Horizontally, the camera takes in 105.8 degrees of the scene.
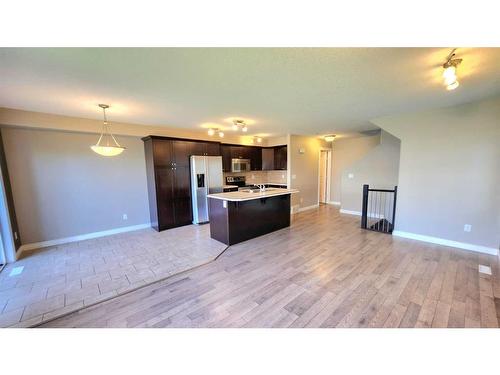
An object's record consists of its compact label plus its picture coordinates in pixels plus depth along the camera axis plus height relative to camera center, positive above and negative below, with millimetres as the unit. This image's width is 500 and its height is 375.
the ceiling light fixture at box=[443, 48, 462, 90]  1762 +918
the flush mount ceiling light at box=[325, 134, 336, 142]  5723 +905
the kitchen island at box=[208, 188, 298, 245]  3467 -910
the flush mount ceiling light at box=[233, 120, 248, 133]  4012 +973
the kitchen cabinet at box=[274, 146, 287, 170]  6043 +326
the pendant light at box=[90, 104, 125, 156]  2653 +641
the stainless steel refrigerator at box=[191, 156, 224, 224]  4793 -318
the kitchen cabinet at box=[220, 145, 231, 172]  5668 +350
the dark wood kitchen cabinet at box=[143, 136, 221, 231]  4316 -216
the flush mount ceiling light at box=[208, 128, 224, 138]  4305 +897
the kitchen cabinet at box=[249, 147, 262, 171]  6277 +334
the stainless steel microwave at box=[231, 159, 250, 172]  5841 +106
